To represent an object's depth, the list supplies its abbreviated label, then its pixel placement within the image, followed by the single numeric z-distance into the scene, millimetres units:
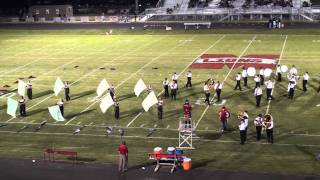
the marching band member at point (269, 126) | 20766
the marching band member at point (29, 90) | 29750
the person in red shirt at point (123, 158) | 17875
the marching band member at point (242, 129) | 20859
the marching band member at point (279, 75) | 32369
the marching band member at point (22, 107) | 26047
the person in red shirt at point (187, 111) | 23938
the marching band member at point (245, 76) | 30875
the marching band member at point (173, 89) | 28639
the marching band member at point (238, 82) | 30103
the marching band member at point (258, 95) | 26397
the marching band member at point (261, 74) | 30775
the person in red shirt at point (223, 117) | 22480
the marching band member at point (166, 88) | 28984
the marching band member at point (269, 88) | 27484
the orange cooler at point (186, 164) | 18219
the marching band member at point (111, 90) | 27778
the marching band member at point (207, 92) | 27380
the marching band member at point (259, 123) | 21094
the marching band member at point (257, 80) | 29297
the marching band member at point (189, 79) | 31211
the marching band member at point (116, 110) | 25234
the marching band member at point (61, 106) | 25694
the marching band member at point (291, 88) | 27977
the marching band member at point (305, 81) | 29609
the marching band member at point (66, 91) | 29291
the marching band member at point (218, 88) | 27859
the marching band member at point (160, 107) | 24853
